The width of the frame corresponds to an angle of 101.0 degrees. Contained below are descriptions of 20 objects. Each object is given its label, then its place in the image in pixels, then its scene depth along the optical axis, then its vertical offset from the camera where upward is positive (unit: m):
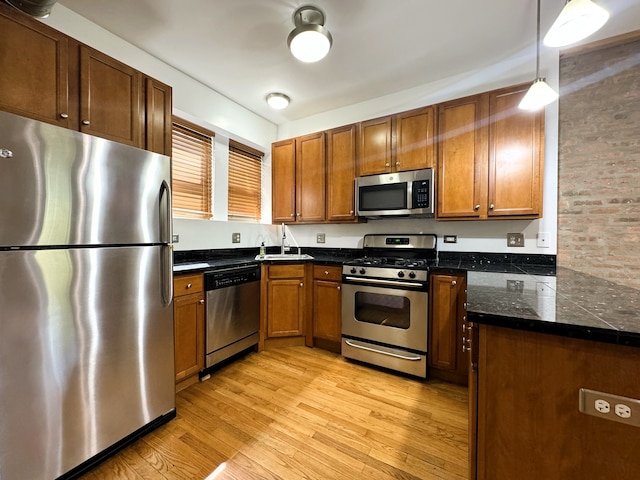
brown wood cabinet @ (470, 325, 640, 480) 0.69 -0.50
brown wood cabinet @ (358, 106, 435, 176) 2.47 +0.93
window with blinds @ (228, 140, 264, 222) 3.20 +0.70
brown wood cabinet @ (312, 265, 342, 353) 2.67 -0.72
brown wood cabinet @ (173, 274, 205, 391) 1.97 -0.71
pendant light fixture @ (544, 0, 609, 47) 1.14 +0.99
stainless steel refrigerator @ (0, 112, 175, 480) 1.10 -0.29
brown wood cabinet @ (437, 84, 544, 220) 2.11 +0.68
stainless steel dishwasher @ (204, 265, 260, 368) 2.21 -0.68
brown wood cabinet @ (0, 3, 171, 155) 1.25 +0.82
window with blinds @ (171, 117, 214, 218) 2.62 +0.69
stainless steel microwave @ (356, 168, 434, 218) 2.44 +0.42
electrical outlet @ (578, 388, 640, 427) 0.67 -0.44
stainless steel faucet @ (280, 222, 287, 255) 3.44 +0.00
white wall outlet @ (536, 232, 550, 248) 2.27 -0.02
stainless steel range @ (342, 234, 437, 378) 2.20 -0.64
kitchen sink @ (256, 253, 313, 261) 2.86 -0.23
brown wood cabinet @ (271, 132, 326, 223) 3.04 +0.70
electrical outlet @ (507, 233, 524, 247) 2.36 -0.02
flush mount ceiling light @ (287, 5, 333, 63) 1.76 +1.37
